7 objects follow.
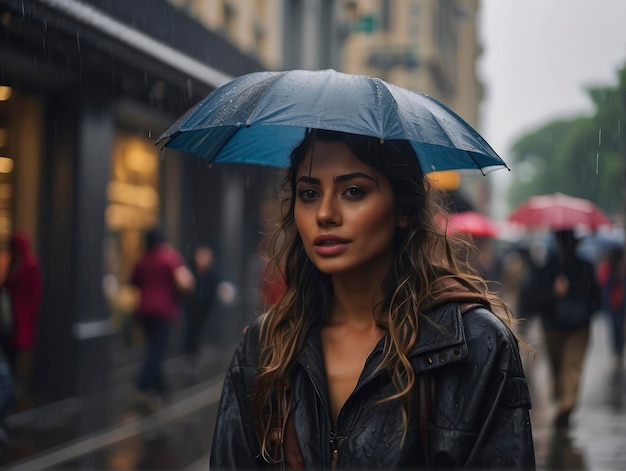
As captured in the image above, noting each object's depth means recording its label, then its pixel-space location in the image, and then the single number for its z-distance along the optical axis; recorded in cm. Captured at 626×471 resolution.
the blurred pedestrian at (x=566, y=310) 966
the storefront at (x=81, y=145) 1048
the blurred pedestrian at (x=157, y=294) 1119
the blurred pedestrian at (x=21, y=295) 844
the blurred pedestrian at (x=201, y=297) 1416
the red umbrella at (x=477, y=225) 1165
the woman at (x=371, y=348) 238
